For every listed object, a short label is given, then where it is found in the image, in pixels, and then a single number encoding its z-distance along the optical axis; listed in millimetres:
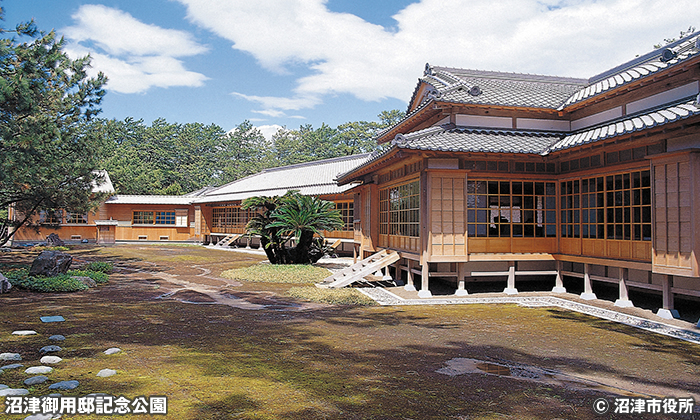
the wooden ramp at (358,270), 12609
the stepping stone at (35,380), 4421
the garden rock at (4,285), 10227
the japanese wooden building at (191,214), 31688
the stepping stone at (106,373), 4727
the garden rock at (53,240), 28378
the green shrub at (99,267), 15516
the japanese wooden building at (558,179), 8555
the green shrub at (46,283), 10859
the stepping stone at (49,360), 5133
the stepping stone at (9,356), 5250
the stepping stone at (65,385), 4320
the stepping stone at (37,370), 4750
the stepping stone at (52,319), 7523
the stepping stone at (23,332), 6454
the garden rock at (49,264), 11984
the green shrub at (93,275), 12797
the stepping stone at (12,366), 4883
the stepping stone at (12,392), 4074
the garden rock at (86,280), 12002
